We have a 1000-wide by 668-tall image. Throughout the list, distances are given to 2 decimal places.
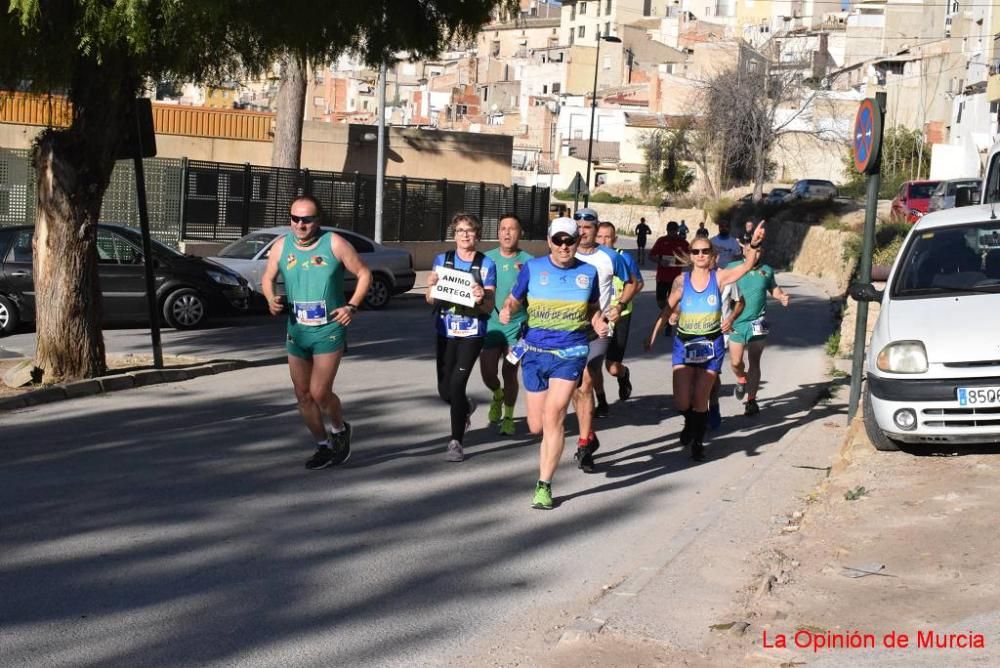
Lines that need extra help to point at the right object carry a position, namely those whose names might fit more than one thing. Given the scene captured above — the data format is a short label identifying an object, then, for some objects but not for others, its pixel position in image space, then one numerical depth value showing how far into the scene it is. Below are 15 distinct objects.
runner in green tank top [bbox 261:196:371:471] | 9.41
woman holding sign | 10.22
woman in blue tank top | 10.67
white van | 9.05
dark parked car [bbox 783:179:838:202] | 57.59
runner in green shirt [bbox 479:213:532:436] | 10.95
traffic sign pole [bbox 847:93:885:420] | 11.38
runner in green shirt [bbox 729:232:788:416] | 13.05
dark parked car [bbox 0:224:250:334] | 18.88
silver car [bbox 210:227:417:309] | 22.69
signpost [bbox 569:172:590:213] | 39.33
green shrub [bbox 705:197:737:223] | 61.34
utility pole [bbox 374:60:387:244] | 32.84
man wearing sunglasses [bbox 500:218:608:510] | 8.59
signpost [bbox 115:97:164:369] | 13.79
